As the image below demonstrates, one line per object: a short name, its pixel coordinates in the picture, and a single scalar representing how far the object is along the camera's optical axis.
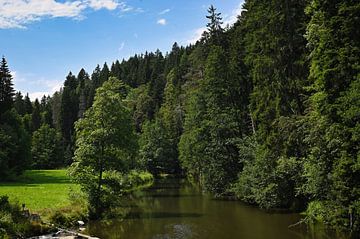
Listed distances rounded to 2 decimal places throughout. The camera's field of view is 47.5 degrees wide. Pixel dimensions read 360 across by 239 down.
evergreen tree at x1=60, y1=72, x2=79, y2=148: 117.81
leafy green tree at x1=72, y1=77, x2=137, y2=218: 33.09
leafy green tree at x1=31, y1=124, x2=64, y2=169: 93.75
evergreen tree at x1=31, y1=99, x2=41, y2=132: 110.44
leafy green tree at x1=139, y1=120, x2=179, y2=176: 86.12
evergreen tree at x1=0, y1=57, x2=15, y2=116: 62.28
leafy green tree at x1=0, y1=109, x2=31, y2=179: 57.28
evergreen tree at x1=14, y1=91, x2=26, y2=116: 111.62
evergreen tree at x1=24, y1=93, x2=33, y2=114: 118.38
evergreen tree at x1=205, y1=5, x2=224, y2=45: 49.28
